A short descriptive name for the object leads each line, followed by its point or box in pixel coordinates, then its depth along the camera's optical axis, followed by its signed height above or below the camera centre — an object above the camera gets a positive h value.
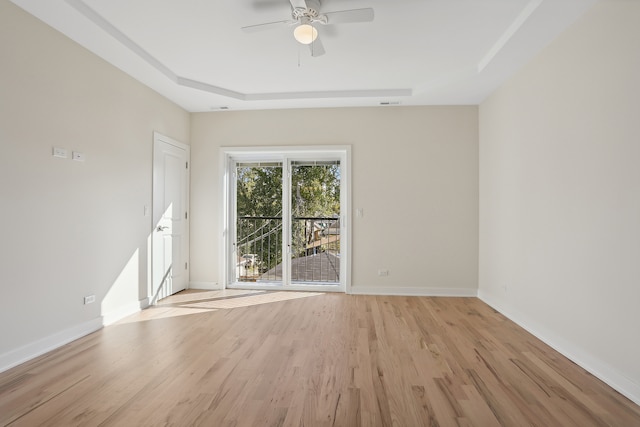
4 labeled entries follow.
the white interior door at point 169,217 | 4.34 -0.06
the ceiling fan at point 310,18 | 2.48 +1.50
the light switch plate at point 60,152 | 2.87 +0.53
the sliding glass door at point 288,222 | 5.12 -0.14
